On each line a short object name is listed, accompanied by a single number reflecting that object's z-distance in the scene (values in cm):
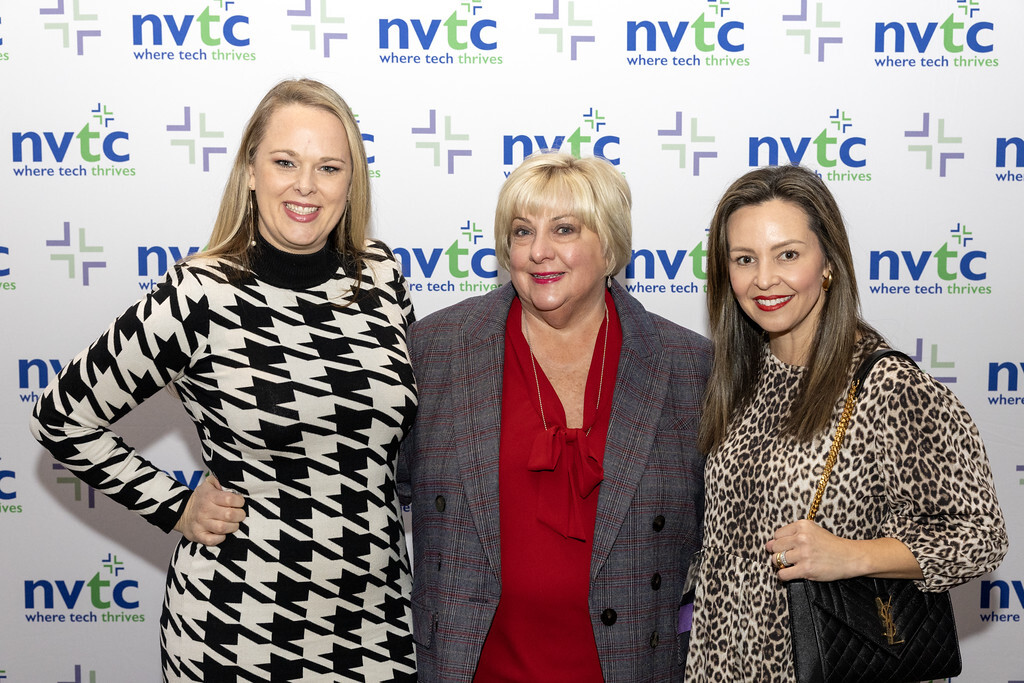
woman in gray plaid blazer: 206
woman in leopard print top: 173
